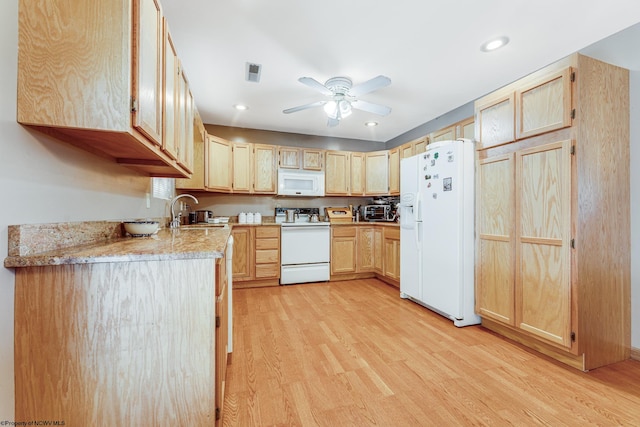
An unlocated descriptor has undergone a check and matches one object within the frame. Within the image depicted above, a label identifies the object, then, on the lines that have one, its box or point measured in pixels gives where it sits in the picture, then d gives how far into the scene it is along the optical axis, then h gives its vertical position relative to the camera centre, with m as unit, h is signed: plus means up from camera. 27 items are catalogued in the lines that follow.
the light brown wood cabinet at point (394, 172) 4.29 +0.70
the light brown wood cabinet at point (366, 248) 4.24 -0.52
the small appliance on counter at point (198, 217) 3.86 -0.04
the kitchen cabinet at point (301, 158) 4.25 +0.90
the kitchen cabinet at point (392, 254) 3.71 -0.56
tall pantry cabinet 1.82 +0.03
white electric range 3.92 -0.55
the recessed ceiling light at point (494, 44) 2.10 +1.37
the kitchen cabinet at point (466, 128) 3.03 +1.00
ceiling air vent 2.51 +1.38
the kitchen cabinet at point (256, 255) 3.75 -0.57
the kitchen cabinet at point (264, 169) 4.13 +0.70
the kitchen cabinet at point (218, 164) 3.75 +0.72
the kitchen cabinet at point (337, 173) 4.49 +0.69
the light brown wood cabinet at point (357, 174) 4.61 +0.70
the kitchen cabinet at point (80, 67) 0.98 +0.55
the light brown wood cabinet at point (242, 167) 4.00 +0.70
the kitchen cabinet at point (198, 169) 3.55 +0.60
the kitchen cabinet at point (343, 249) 4.13 -0.53
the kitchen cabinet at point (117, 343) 0.95 -0.48
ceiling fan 2.52 +1.16
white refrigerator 2.57 -0.15
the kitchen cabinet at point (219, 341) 1.21 -0.61
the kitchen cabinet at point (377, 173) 4.53 +0.71
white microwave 4.23 +0.51
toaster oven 4.51 +0.03
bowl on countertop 1.68 -0.09
